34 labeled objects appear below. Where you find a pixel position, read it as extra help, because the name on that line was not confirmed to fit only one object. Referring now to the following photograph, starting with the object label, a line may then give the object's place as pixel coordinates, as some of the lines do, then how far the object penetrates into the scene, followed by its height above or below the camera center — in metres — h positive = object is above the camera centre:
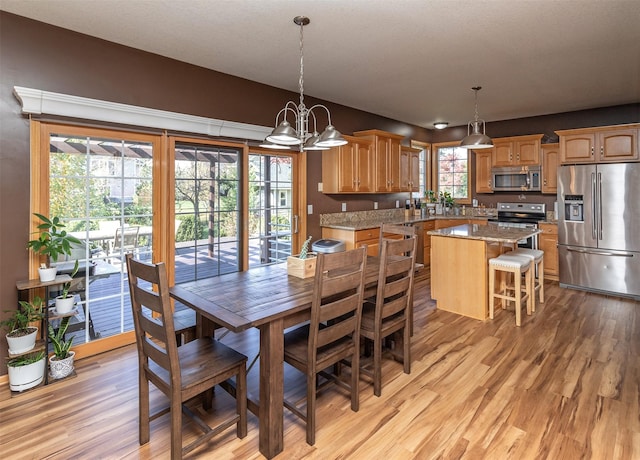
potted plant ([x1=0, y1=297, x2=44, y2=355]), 2.48 -0.70
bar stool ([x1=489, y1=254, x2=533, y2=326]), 3.64 -0.50
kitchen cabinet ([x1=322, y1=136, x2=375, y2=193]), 4.84 +0.88
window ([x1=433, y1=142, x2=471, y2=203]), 6.91 +1.18
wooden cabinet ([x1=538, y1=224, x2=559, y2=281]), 5.31 -0.31
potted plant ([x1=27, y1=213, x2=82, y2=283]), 2.55 -0.08
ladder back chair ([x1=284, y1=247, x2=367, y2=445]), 1.91 -0.63
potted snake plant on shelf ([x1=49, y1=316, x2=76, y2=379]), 2.64 -0.97
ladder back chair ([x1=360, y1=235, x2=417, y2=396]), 2.36 -0.59
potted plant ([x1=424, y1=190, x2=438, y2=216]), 7.00 +0.57
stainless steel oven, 5.69 +0.20
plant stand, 2.55 -0.62
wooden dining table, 1.84 -0.45
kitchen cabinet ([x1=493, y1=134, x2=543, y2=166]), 5.76 +1.31
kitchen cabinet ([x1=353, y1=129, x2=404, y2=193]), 5.29 +1.11
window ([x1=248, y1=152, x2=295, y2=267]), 4.21 +0.28
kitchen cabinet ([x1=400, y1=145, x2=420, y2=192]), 5.99 +1.05
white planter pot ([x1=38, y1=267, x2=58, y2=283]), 2.63 -0.32
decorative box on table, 2.55 -0.28
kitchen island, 3.79 -0.42
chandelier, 2.41 +0.67
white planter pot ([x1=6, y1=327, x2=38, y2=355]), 2.48 -0.79
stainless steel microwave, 5.80 +0.84
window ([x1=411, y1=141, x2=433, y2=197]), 7.17 +1.25
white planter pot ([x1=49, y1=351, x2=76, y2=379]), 2.64 -1.03
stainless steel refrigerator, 4.50 -0.01
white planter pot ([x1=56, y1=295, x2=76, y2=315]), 2.71 -0.57
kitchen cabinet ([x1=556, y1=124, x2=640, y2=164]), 4.63 +1.14
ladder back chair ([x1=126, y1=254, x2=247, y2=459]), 1.66 -0.72
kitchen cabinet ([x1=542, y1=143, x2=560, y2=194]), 5.61 +0.98
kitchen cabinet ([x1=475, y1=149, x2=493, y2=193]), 6.33 +1.05
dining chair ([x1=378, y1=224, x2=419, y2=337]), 3.04 -0.02
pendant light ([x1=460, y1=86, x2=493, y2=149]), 3.97 +0.99
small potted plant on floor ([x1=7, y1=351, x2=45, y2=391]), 2.48 -1.01
